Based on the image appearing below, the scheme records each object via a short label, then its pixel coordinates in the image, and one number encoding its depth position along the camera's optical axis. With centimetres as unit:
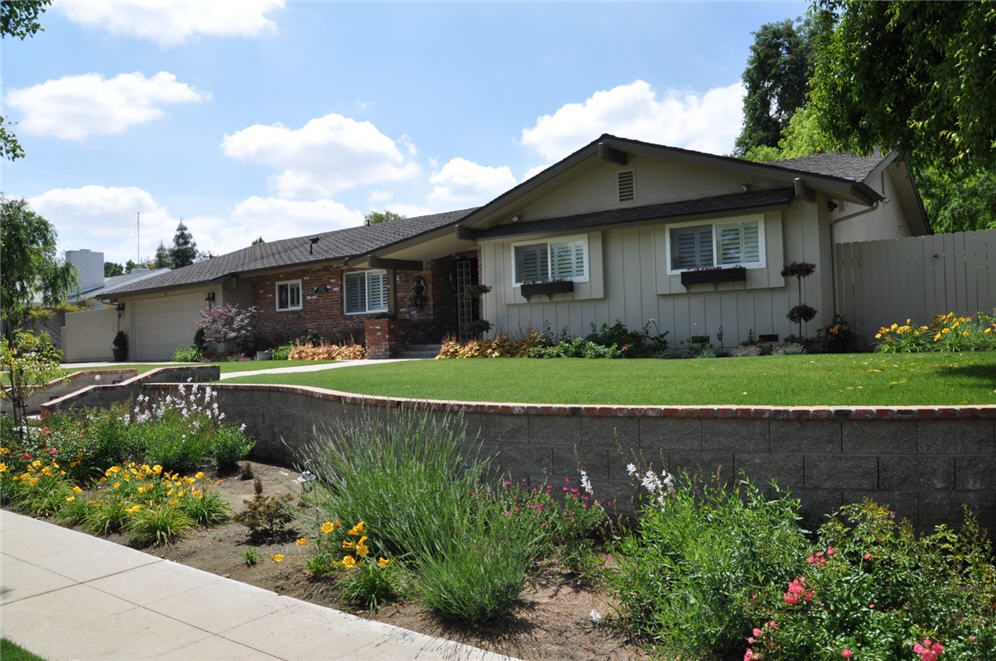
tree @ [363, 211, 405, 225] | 5085
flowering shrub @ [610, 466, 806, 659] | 349
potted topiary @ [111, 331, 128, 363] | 2692
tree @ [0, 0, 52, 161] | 859
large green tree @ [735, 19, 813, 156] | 3662
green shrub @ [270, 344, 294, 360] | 2042
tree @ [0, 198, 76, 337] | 2303
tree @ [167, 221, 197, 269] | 6750
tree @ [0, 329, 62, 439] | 881
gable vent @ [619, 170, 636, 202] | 1450
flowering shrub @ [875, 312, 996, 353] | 1012
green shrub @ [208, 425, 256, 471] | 827
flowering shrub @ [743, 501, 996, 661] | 304
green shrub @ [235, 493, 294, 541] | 575
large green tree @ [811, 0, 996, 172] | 612
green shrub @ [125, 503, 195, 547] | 571
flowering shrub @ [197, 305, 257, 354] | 2195
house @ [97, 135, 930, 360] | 1269
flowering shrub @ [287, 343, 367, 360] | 1862
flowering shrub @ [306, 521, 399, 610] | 441
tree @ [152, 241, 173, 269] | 6800
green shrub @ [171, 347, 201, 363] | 2270
